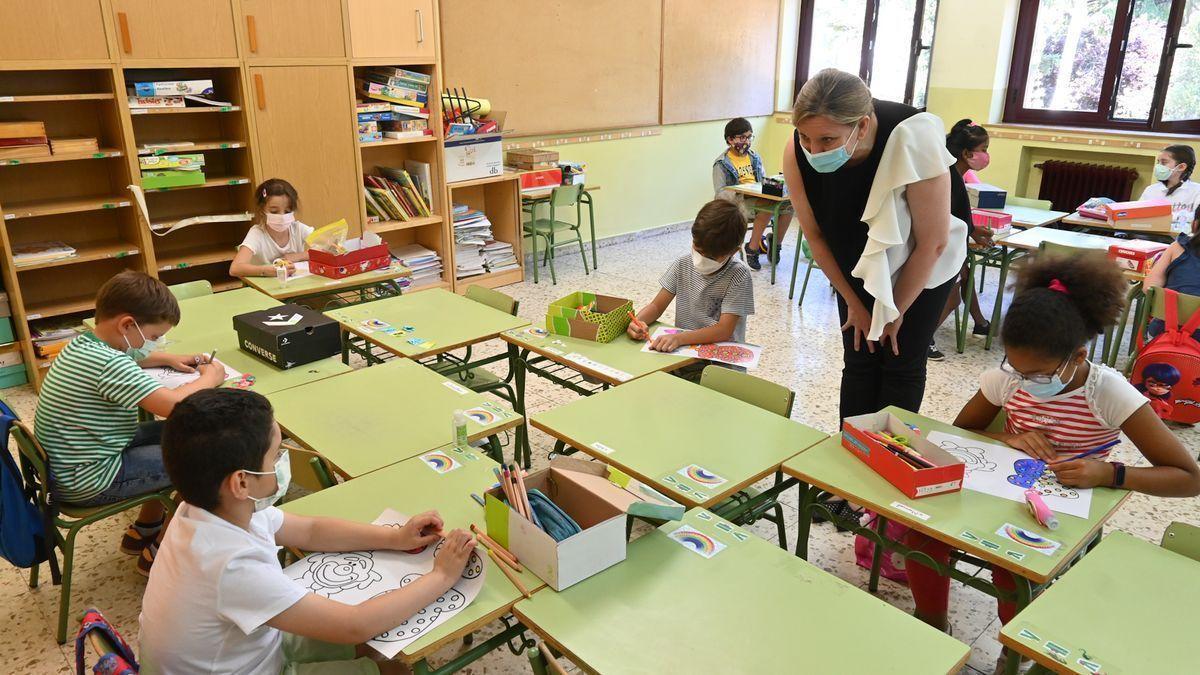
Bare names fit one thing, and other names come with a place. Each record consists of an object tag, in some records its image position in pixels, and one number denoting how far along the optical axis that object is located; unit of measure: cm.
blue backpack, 222
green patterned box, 303
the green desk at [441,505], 152
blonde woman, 229
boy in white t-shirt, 141
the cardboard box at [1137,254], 439
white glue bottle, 219
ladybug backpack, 370
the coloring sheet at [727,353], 284
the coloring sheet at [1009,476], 187
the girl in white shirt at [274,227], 421
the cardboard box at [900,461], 189
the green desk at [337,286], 370
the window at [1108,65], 641
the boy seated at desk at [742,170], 681
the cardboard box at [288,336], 277
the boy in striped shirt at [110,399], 234
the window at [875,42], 768
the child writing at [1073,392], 190
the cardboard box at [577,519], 157
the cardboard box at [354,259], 386
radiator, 672
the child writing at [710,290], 302
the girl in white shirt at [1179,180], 521
